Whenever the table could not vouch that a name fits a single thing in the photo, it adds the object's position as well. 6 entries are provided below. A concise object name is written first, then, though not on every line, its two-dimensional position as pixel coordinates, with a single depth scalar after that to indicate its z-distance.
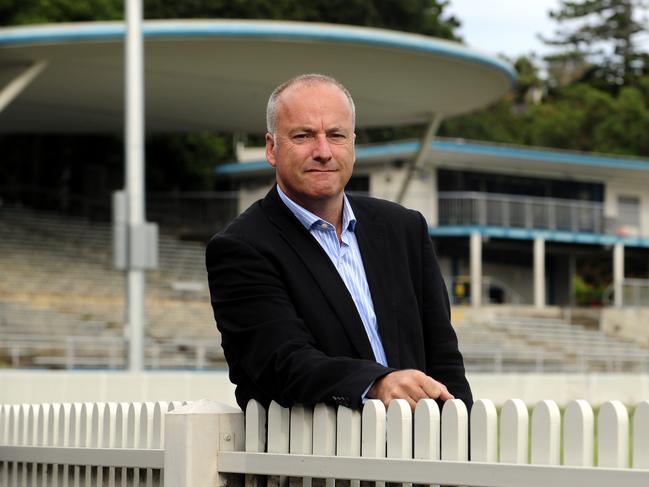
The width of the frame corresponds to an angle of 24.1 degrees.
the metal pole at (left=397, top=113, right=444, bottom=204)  44.00
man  4.35
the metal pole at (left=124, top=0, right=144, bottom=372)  23.03
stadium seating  32.12
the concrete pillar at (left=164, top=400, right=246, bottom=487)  4.80
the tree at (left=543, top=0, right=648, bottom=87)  92.56
